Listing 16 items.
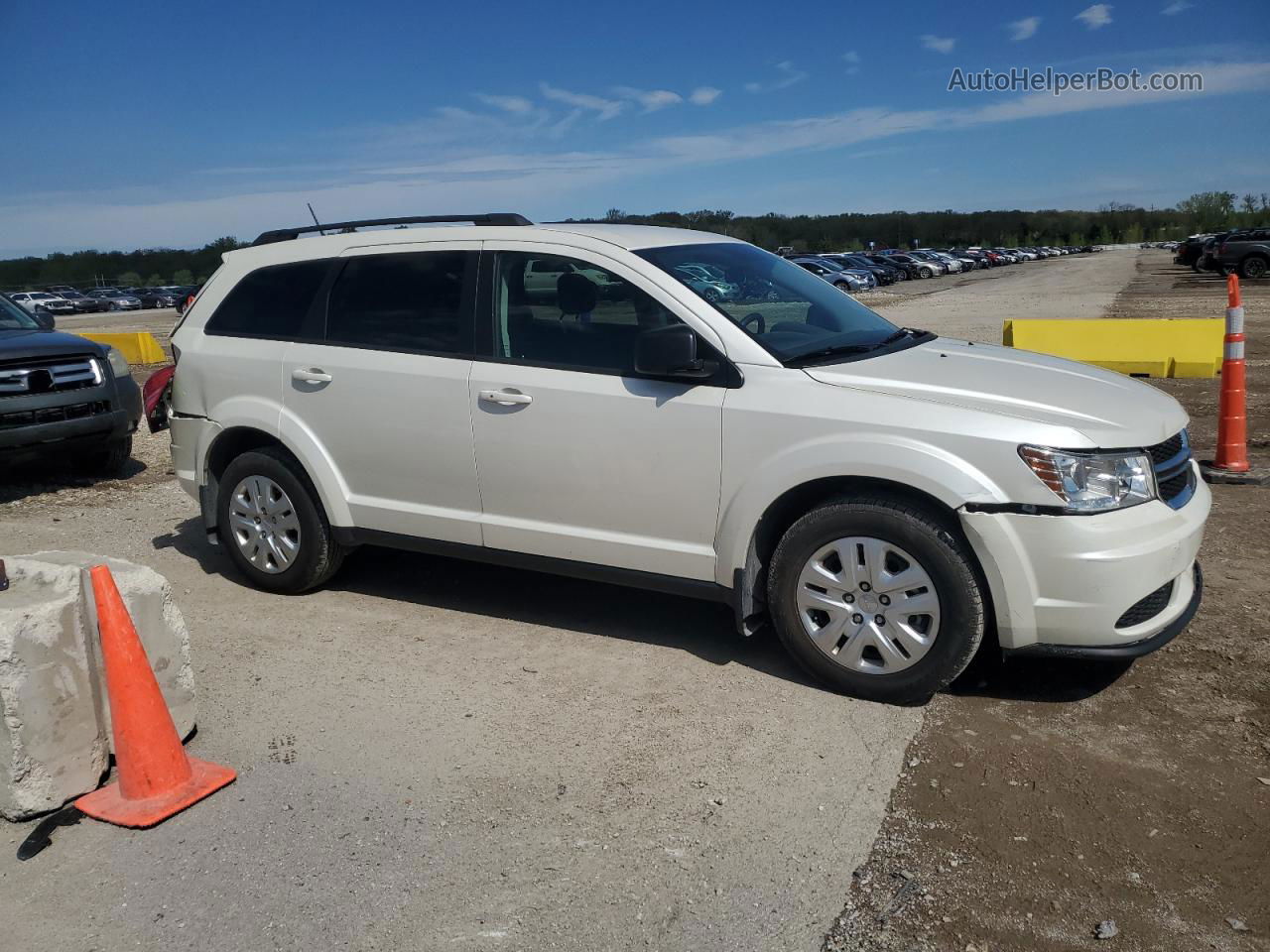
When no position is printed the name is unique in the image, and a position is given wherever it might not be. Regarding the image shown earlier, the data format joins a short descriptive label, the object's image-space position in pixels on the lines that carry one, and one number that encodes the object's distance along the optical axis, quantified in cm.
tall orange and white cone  718
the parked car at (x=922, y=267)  6700
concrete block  370
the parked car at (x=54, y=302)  5875
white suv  410
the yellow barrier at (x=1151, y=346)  1276
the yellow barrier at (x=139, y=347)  2155
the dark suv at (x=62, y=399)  859
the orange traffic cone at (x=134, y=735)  379
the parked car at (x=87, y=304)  6172
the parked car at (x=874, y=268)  5775
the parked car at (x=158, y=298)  6369
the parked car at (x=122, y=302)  6275
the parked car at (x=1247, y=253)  3738
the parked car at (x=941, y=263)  7025
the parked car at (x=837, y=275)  4444
